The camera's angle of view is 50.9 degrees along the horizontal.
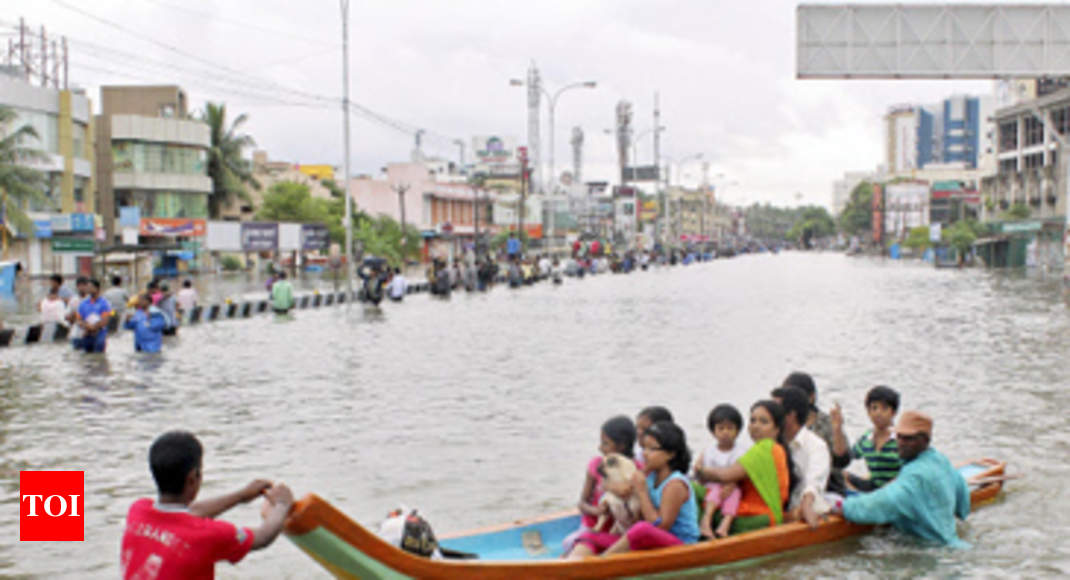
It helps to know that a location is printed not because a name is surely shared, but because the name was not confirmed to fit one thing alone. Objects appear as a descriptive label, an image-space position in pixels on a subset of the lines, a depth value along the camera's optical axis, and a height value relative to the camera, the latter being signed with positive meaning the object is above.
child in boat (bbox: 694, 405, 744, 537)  7.12 -1.36
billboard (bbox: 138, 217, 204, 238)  62.44 +1.47
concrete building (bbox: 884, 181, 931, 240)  141.25 +5.98
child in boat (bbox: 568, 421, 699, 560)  6.52 -1.47
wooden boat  5.28 -1.76
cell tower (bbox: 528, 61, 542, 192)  98.44 +12.78
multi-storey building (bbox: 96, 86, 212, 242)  61.97 +4.83
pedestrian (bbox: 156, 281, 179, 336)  21.88 -1.12
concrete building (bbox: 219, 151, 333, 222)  74.62 +5.32
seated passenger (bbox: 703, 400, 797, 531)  7.03 -1.39
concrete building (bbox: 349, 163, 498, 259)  86.81 +4.13
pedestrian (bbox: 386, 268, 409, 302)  36.16 -1.16
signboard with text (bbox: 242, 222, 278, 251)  58.22 +0.84
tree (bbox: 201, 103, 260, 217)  69.44 +5.79
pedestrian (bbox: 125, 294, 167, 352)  19.27 -1.25
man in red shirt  4.46 -1.11
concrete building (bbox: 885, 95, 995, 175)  180.00 +19.79
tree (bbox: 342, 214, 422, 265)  64.24 +0.88
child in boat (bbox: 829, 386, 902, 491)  7.83 -1.38
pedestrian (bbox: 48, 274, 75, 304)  20.33 -0.73
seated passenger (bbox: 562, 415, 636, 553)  6.84 -1.31
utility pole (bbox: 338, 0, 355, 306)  34.38 +5.07
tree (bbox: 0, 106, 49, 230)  39.95 +2.85
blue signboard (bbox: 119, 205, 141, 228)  53.71 +1.76
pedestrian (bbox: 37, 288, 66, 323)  22.08 -1.12
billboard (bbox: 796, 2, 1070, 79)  29.09 +5.46
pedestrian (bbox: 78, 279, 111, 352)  18.47 -0.97
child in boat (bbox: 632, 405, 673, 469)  6.99 -1.03
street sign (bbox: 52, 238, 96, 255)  37.94 +0.23
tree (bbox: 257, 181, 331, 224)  73.25 +3.07
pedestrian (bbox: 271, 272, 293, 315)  29.22 -1.13
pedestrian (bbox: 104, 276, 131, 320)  22.40 -0.84
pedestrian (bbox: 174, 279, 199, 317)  26.56 -1.10
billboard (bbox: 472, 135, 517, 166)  135.38 +12.60
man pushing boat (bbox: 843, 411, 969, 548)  7.26 -1.62
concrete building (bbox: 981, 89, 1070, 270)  65.31 +5.19
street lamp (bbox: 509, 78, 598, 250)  67.19 +9.02
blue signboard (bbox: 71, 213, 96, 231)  50.69 +1.44
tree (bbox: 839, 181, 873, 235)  157.38 +5.63
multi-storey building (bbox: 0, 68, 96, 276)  48.31 +3.94
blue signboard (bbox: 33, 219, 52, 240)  48.56 +1.08
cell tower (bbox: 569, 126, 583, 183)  156.25 +13.98
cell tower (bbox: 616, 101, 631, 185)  161.75 +18.47
